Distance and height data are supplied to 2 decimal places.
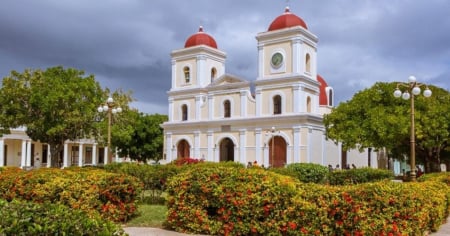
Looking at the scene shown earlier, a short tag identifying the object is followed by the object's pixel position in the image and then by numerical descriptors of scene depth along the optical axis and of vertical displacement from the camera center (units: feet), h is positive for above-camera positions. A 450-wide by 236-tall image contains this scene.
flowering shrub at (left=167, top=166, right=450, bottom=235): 24.70 -2.95
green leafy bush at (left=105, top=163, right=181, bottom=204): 43.39 -2.36
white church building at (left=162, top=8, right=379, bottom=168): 113.29 +12.86
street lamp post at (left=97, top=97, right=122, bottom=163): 71.82 +7.42
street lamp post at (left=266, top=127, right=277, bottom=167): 112.70 +3.60
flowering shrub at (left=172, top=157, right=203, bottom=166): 65.67 -1.13
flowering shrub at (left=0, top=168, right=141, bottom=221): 29.86 -2.49
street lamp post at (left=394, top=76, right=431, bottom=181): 50.70 +6.81
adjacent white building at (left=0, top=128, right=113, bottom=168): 157.48 +0.05
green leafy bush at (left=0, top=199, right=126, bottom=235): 12.83 -2.02
